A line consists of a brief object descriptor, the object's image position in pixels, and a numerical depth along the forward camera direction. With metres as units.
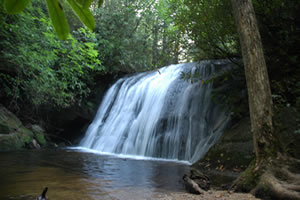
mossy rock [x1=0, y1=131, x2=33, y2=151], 8.47
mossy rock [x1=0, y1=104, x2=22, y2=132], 9.00
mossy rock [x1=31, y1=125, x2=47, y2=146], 10.45
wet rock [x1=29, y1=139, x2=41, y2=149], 9.50
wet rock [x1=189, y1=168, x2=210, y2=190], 3.81
